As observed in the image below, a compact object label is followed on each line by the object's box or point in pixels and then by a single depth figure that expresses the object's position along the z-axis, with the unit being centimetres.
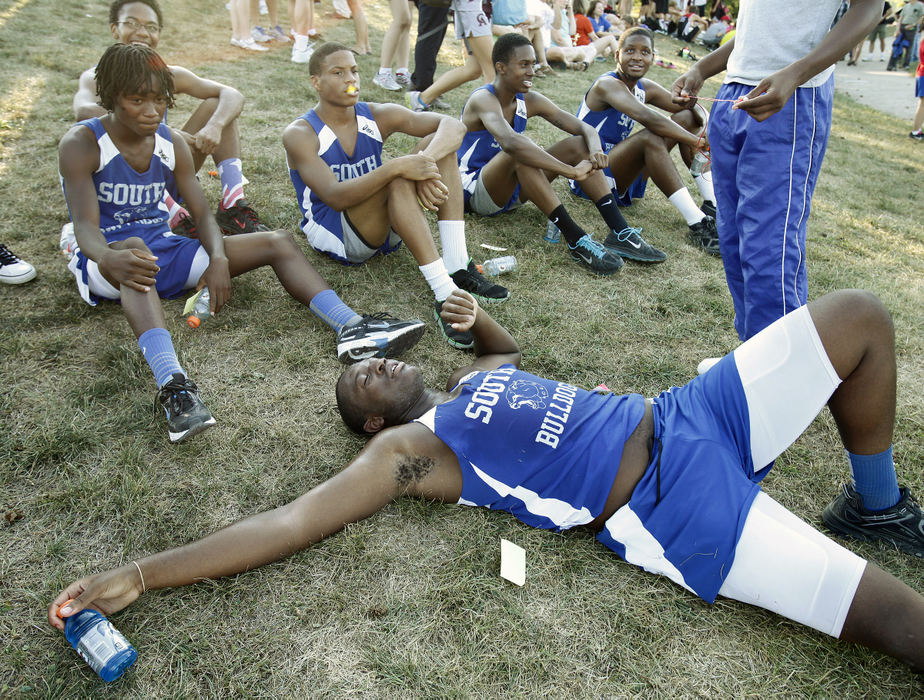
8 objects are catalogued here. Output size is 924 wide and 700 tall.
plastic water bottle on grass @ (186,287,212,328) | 306
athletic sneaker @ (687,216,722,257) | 448
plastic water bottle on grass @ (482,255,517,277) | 390
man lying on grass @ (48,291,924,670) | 175
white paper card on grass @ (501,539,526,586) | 201
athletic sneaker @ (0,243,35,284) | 326
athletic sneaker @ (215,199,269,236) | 394
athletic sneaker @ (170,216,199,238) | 378
